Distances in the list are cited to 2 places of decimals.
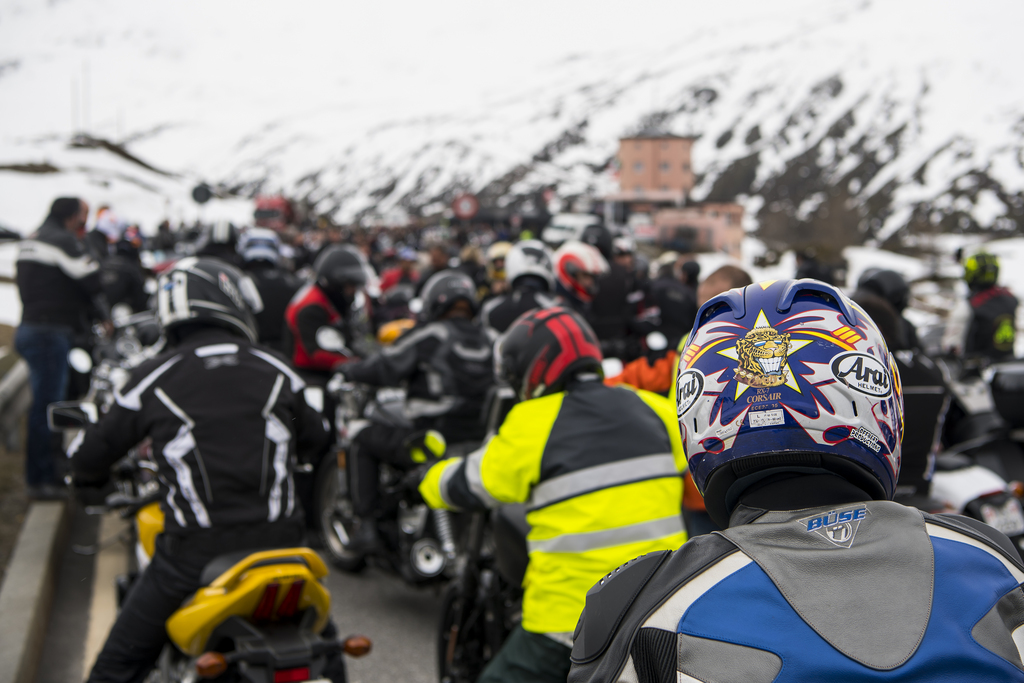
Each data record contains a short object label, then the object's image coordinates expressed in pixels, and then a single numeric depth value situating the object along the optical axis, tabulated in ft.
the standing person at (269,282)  24.90
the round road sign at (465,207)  182.80
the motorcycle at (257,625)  9.68
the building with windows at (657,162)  296.51
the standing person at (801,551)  4.33
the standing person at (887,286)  17.01
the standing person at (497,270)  32.63
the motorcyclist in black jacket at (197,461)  10.62
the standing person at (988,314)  23.16
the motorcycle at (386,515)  18.10
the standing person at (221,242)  26.50
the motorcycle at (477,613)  12.42
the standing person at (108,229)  40.30
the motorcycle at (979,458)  15.42
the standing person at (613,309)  30.14
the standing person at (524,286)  22.66
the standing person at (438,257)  34.73
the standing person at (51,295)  23.47
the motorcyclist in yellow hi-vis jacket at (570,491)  9.45
